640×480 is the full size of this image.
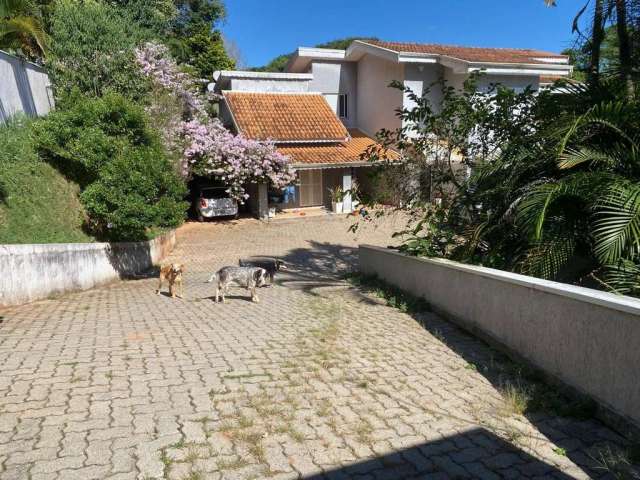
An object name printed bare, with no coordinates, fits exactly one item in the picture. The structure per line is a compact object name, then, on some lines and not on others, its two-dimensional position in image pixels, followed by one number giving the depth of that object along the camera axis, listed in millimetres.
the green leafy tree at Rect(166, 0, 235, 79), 29312
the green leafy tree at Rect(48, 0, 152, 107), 15555
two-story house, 21828
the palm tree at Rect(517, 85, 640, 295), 4953
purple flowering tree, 19211
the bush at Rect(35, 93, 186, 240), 10102
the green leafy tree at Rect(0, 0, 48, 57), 13844
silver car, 21281
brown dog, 9062
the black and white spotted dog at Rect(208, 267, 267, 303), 8680
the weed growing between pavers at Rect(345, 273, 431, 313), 7906
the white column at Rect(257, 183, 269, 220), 21652
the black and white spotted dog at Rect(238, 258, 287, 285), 10898
